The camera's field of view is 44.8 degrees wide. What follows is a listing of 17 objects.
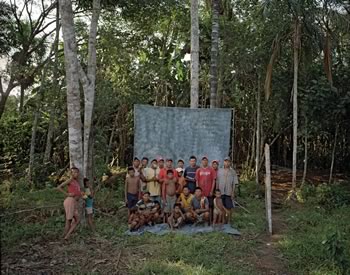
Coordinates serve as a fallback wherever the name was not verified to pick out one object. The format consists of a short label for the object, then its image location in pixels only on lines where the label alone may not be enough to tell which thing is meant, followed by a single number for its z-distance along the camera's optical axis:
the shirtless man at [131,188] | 7.46
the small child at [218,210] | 7.42
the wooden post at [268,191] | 7.25
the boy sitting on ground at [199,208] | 7.46
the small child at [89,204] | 7.00
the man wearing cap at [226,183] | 7.57
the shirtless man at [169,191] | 7.47
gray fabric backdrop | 8.74
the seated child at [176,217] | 7.40
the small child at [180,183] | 7.55
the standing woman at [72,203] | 6.58
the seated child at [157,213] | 7.50
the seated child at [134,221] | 7.15
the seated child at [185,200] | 7.46
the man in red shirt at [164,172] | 7.63
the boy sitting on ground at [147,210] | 7.36
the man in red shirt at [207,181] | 7.58
